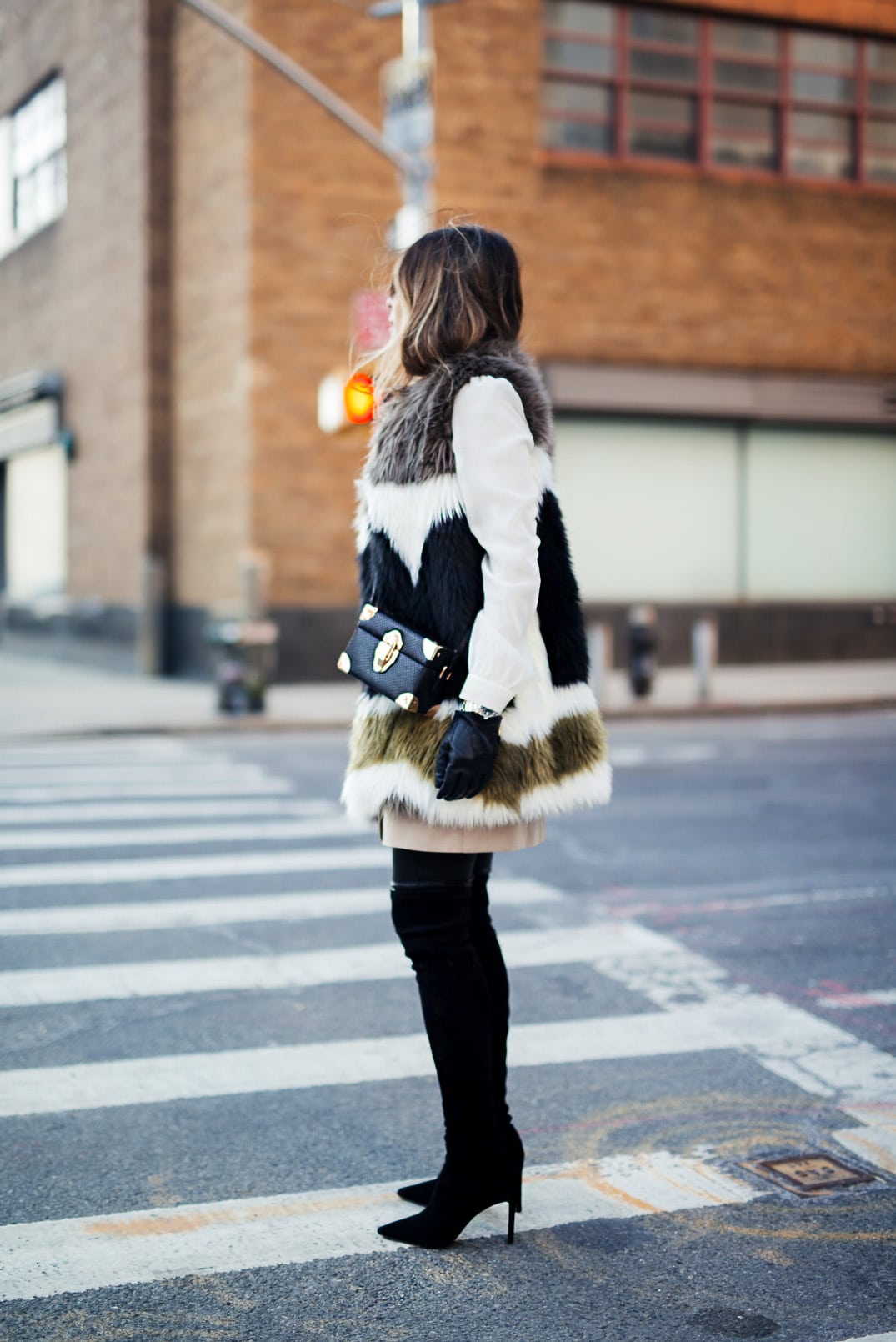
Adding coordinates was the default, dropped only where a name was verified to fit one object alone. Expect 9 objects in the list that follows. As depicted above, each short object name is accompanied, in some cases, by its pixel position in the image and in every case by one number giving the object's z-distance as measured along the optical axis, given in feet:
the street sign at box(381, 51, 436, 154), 49.19
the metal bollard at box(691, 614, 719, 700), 57.00
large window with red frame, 70.18
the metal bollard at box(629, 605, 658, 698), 57.16
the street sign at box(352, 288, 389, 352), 43.91
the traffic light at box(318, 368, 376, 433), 48.57
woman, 10.21
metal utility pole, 48.67
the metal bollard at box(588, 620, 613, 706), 53.01
